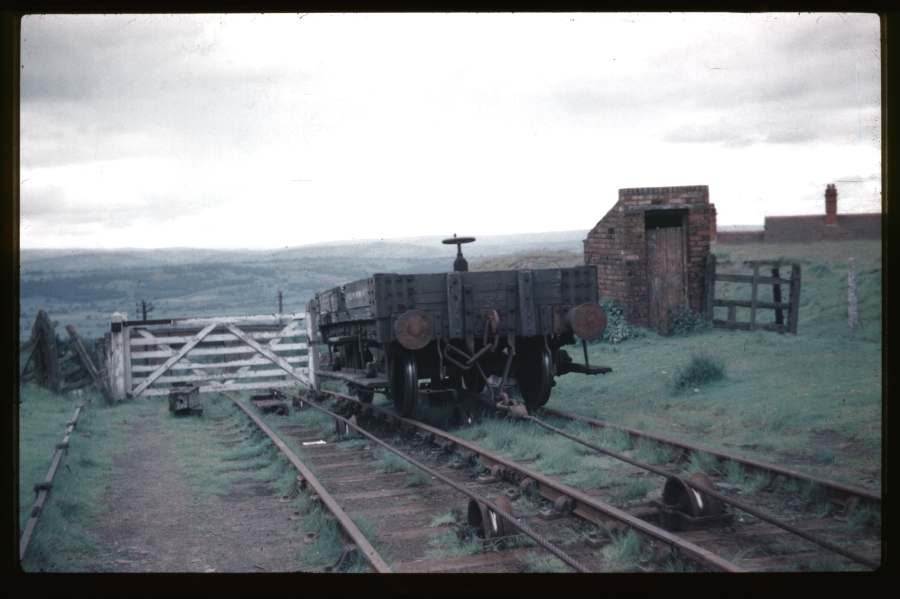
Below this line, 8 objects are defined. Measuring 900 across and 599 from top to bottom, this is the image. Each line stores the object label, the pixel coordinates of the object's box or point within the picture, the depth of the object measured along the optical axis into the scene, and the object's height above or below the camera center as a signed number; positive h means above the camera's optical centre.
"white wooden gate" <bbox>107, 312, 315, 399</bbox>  15.27 -0.90
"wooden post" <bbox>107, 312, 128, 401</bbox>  15.18 -1.09
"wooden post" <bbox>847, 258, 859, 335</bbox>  15.50 +0.00
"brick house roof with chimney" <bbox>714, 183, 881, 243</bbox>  31.83 +3.52
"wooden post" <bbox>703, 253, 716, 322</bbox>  17.05 +0.38
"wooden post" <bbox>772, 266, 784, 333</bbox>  15.95 +0.13
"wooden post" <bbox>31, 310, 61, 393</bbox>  14.60 -0.86
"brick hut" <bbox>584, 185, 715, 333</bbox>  17.12 +1.26
